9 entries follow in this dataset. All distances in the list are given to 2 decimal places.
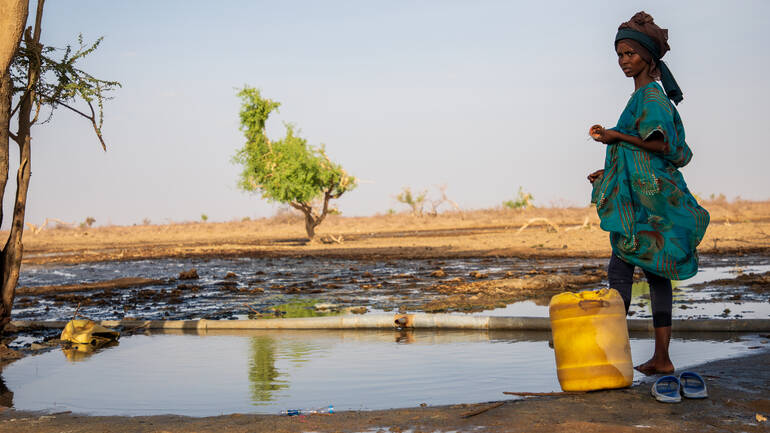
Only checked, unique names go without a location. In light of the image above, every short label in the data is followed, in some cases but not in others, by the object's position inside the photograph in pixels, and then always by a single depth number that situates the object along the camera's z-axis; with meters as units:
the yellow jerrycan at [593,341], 4.05
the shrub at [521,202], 59.86
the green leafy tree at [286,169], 31.61
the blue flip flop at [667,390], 3.75
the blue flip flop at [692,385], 3.82
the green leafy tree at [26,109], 7.80
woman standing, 4.25
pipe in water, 6.40
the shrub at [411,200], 57.22
